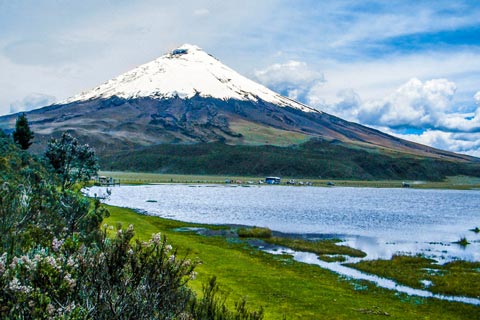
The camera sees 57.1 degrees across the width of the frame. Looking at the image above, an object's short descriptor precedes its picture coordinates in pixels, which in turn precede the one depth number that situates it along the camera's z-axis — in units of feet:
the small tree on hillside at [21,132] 205.16
